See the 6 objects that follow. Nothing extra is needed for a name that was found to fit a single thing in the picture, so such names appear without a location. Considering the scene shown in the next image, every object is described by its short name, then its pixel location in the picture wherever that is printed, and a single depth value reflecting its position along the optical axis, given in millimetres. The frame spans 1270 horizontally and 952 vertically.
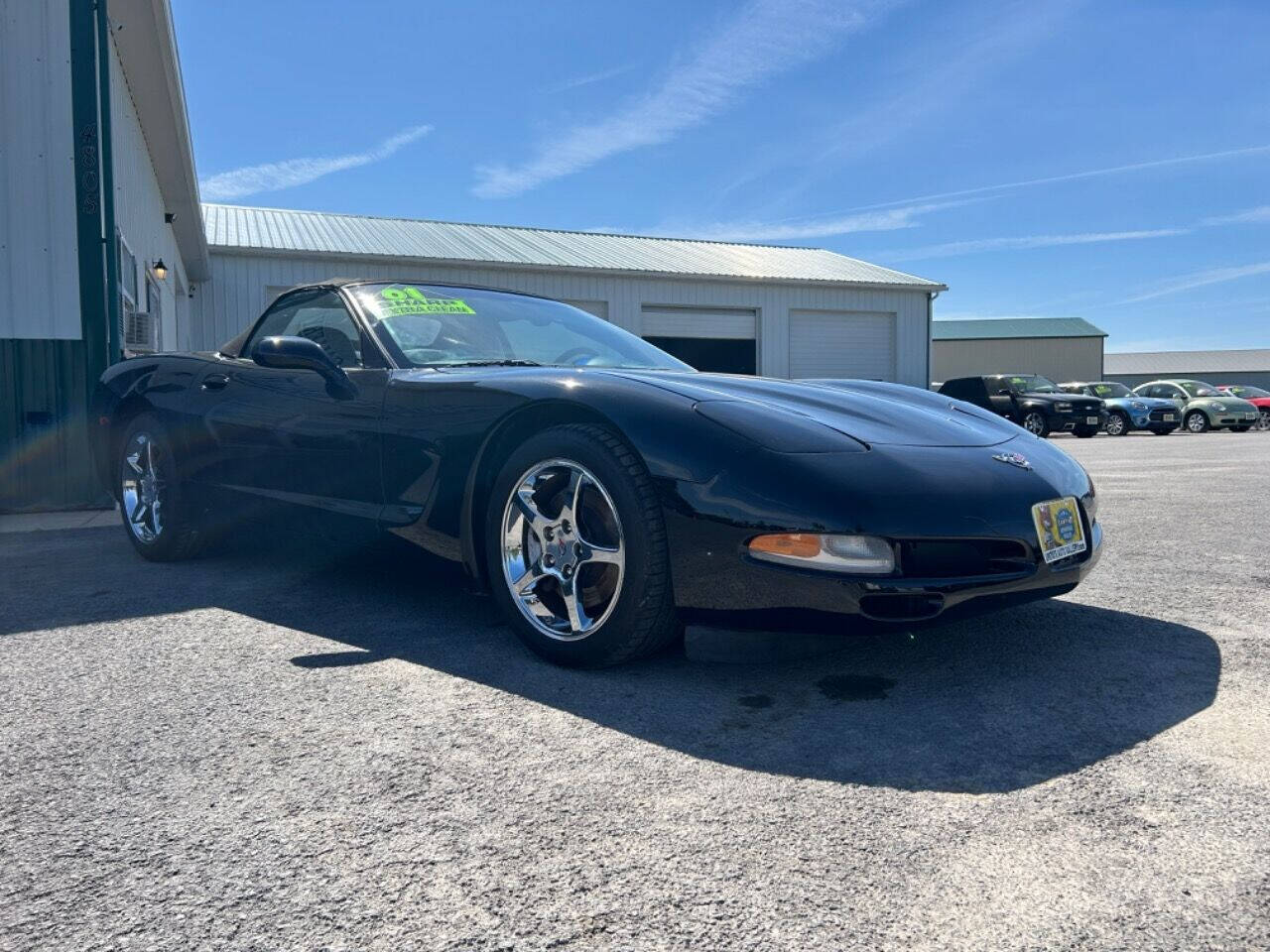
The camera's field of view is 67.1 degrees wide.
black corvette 2262
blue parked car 21062
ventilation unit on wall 7420
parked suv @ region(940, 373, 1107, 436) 20250
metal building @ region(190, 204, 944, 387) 17578
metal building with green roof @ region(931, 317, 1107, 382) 61094
